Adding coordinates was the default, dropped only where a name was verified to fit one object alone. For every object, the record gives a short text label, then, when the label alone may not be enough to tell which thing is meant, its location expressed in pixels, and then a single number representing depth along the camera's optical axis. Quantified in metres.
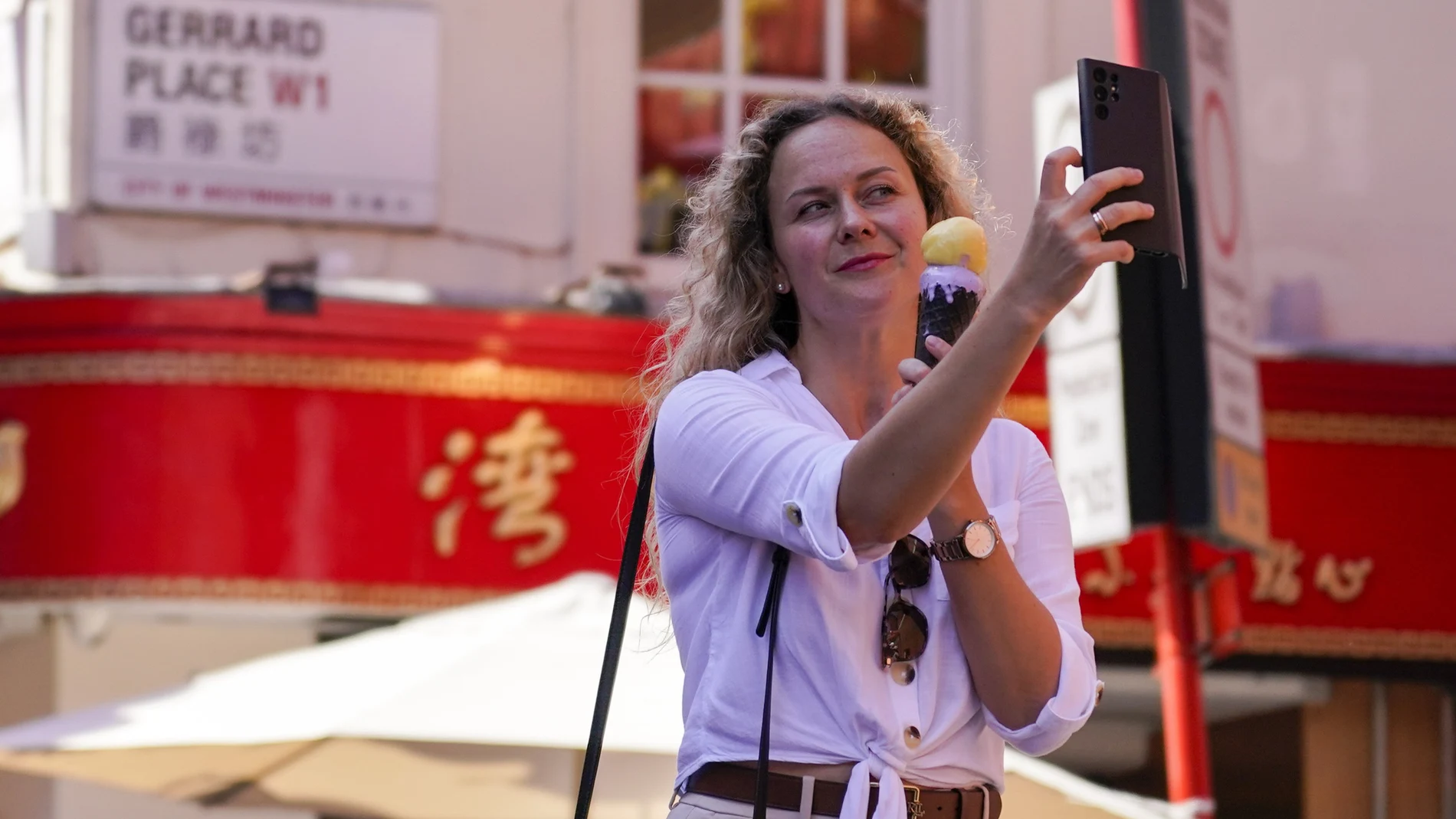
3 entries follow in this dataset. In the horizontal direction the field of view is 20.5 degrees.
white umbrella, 9.32
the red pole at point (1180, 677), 12.05
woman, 3.67
